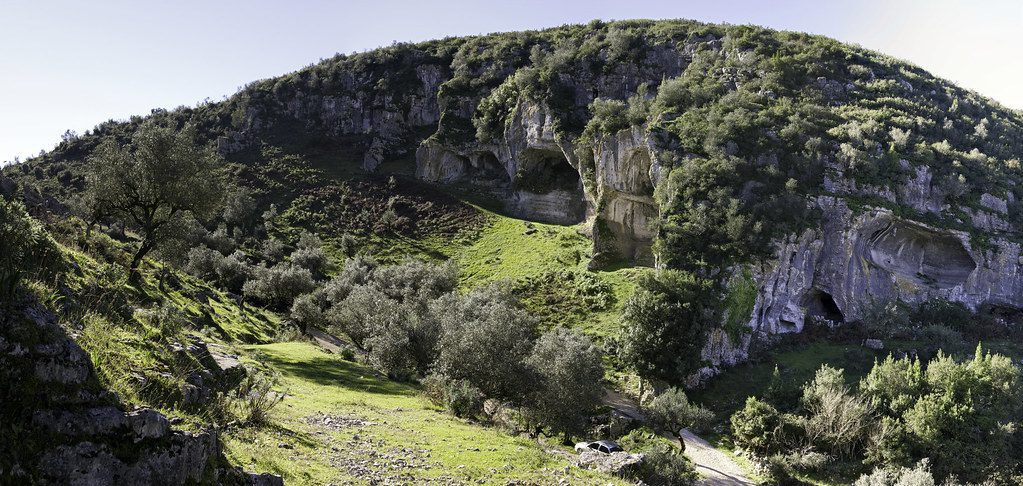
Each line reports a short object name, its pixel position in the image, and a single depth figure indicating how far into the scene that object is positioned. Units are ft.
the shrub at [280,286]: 175.73
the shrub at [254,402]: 49.03
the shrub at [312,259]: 212.84
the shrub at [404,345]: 118.62
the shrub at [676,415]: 102.01
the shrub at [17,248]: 25.61
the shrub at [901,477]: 79.94
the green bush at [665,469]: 78.07
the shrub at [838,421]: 98.68
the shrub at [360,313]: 137.59
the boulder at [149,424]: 26.23
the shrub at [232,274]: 188.14
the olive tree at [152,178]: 104.32
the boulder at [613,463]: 74.08
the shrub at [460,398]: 90.99
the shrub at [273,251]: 229.04
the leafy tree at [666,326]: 123.95
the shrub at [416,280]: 173.06
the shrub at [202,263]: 188.75
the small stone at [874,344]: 139.85
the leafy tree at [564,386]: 94.53
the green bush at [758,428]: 102.22
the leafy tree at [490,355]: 101.65
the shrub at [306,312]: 155.02
